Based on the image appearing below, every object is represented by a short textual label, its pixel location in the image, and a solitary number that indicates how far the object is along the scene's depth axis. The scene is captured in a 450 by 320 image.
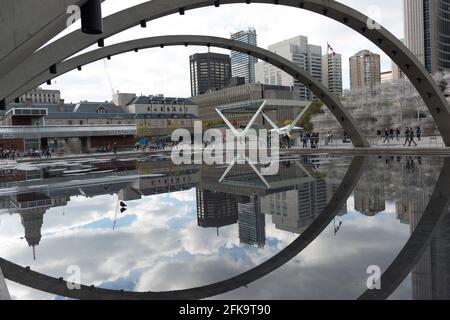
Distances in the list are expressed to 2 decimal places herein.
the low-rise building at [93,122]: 49.38
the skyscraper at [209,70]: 181.88
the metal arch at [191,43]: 17.08
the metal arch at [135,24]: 11.92
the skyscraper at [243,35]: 193.25
